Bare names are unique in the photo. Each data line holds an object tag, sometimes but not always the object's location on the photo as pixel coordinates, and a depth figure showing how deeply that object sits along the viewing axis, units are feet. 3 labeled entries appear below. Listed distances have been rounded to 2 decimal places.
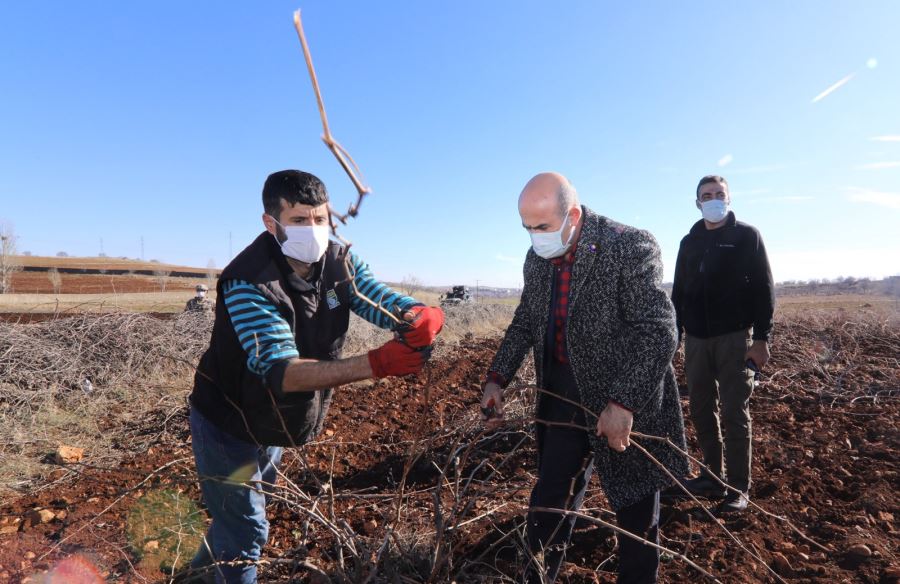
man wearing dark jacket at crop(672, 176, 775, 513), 9.71
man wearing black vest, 4.76
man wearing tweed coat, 5.65
